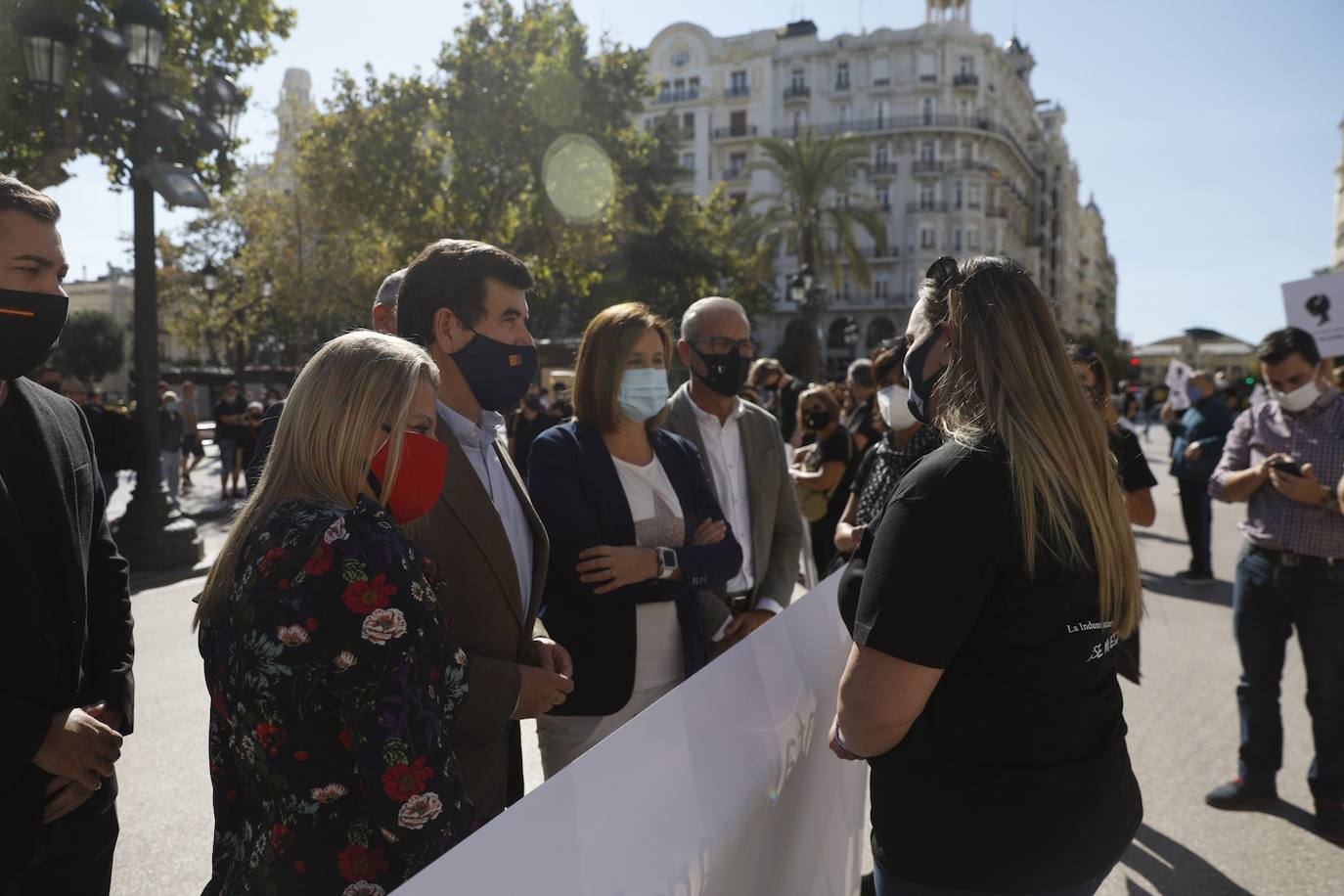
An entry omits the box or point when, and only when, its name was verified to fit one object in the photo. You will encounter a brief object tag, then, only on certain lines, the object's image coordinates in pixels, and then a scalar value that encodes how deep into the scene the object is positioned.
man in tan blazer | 2.16
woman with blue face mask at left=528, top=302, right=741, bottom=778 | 2.76
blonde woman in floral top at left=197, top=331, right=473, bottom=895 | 1.54
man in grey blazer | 3.96
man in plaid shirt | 4.00
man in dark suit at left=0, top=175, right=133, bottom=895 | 1.99
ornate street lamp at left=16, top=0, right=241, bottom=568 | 8.23
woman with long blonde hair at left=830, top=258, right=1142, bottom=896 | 1.68
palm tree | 33.91
